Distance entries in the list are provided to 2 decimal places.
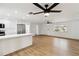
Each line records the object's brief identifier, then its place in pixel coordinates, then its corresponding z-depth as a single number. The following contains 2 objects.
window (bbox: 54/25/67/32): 6.66
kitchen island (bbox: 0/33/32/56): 2.37
